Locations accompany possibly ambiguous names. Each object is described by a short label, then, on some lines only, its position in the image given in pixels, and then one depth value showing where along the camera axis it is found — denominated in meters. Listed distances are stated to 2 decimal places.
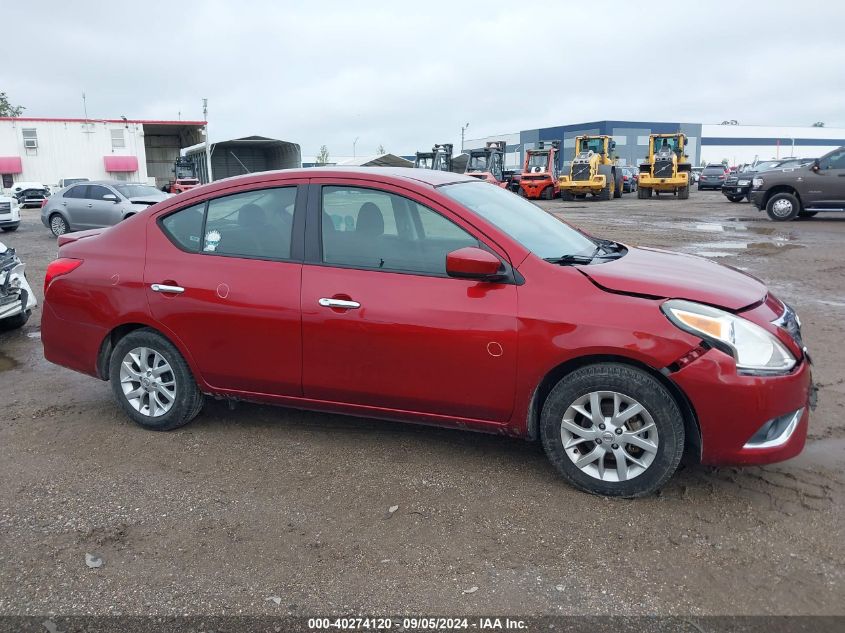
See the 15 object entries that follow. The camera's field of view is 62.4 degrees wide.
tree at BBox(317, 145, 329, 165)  85.21
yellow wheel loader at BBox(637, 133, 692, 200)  32.06
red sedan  3.31
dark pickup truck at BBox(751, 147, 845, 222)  16.94
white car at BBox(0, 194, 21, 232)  20.05
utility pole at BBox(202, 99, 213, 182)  27.43
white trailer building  42.09
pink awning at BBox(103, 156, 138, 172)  43.12
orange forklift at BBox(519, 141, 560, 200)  35.72
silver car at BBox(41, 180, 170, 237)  16.95
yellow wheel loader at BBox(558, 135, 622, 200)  33.22
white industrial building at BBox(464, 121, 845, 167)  77.31
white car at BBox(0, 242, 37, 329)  6.96
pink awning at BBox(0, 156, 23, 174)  41.69
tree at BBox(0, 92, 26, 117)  76.44
